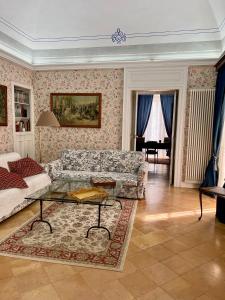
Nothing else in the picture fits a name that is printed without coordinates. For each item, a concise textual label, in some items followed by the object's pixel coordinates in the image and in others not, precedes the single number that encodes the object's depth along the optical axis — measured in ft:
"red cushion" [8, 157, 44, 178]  12.54
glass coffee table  8.95
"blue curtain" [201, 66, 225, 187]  13.78
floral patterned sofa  13.44
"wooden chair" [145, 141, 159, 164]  25.04
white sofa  9.66
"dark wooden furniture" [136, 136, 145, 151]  25.36
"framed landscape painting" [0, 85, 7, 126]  14.15
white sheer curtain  28.89
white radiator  15.24
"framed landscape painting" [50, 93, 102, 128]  16.93
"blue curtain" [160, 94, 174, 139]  27.81
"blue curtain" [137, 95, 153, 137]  28.07
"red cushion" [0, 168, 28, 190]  10.23
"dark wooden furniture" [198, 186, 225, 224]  10.25
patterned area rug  7.60
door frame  15.48
